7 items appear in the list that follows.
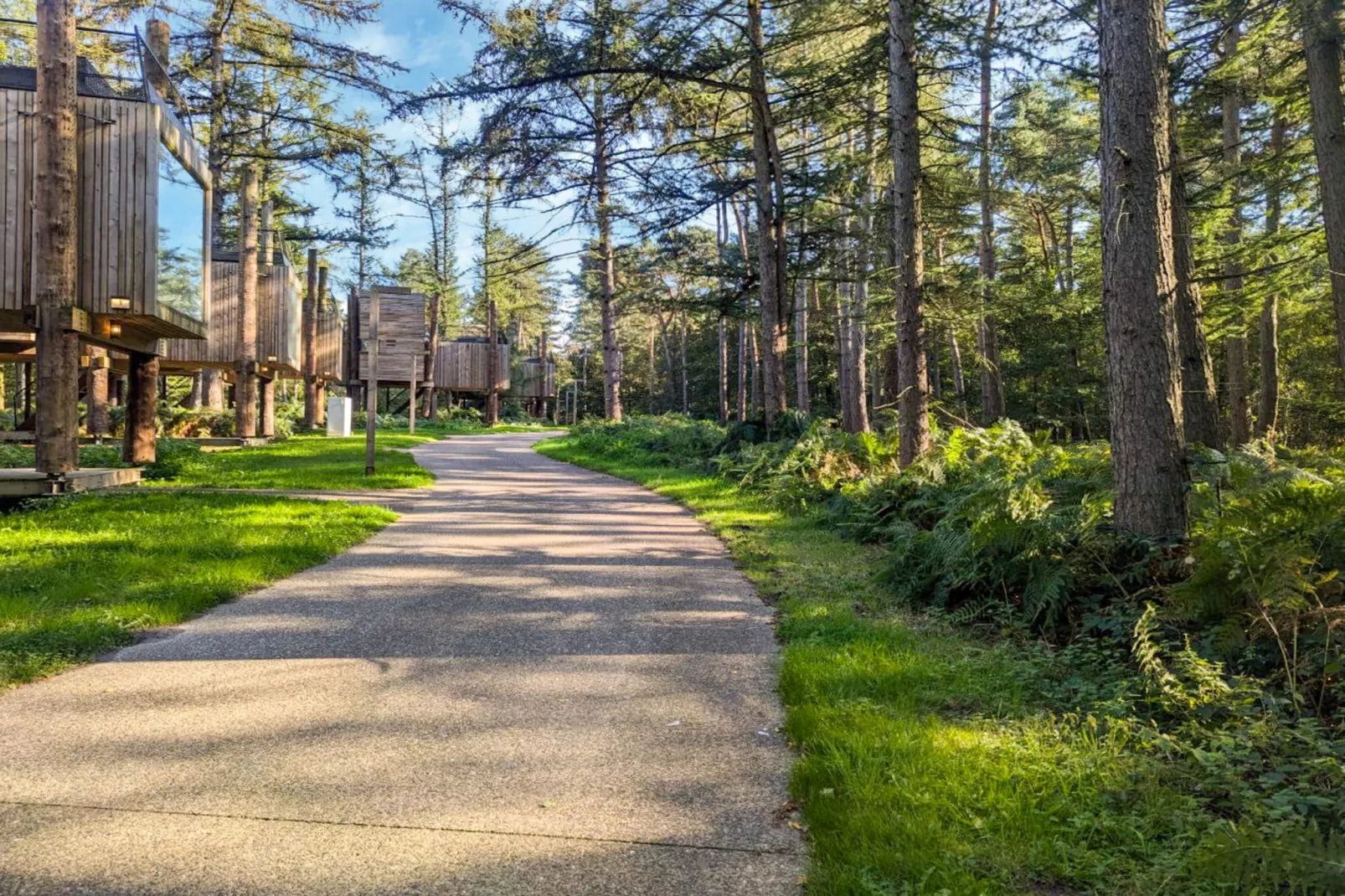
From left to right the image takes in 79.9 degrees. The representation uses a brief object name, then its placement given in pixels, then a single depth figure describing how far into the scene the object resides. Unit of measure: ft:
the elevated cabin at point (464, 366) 139.44
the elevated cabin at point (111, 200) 33.24
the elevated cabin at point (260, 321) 71.05
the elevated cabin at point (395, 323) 73.56
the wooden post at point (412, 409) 102.42
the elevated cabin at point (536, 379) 167.94
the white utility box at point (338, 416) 88.61
